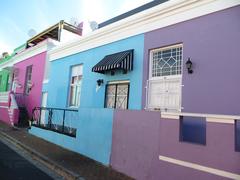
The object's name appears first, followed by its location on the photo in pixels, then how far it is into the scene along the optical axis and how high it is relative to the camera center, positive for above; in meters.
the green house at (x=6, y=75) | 16.61 +2.31
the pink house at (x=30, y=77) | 11.76 +1.73
